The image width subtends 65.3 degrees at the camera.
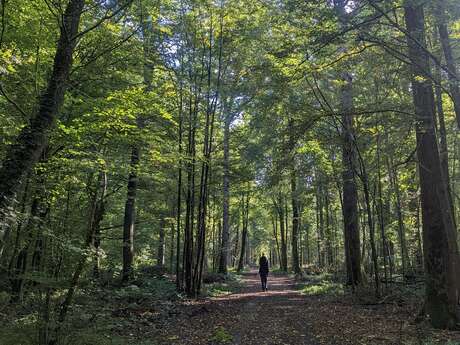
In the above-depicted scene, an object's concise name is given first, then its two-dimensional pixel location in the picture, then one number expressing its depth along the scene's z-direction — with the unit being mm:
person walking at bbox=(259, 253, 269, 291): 16814
